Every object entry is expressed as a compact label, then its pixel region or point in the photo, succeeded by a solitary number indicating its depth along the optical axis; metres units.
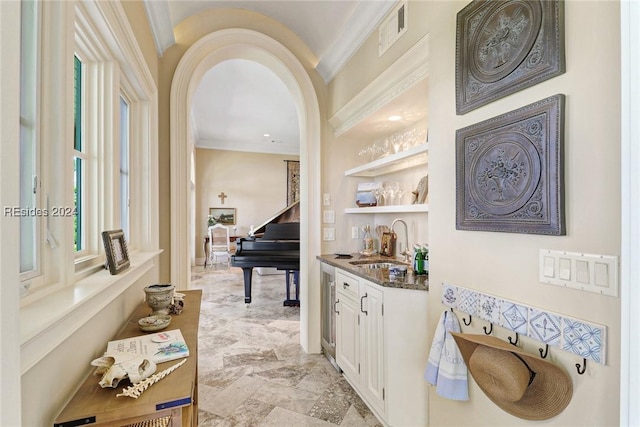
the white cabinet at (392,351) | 1.72
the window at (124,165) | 2.05
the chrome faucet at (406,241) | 2.46
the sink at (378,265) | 2.46
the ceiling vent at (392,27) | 1.94
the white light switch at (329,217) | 2.95
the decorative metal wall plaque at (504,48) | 1.03
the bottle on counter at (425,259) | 1.99
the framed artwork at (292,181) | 9.01
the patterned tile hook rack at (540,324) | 0.92
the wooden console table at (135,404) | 0.79
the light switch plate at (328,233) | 2.95
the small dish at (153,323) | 1.33
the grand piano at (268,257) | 4.38
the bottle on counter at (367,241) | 2.93
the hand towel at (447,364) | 1.38
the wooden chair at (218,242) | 7.47
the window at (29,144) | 0.93
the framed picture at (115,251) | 1.33
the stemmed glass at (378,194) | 2.82
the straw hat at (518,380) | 1.01
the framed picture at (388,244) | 2.71
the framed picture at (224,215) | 8.23
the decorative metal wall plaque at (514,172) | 1.01
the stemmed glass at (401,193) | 2.63
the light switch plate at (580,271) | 0.88
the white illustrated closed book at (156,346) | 1.07
